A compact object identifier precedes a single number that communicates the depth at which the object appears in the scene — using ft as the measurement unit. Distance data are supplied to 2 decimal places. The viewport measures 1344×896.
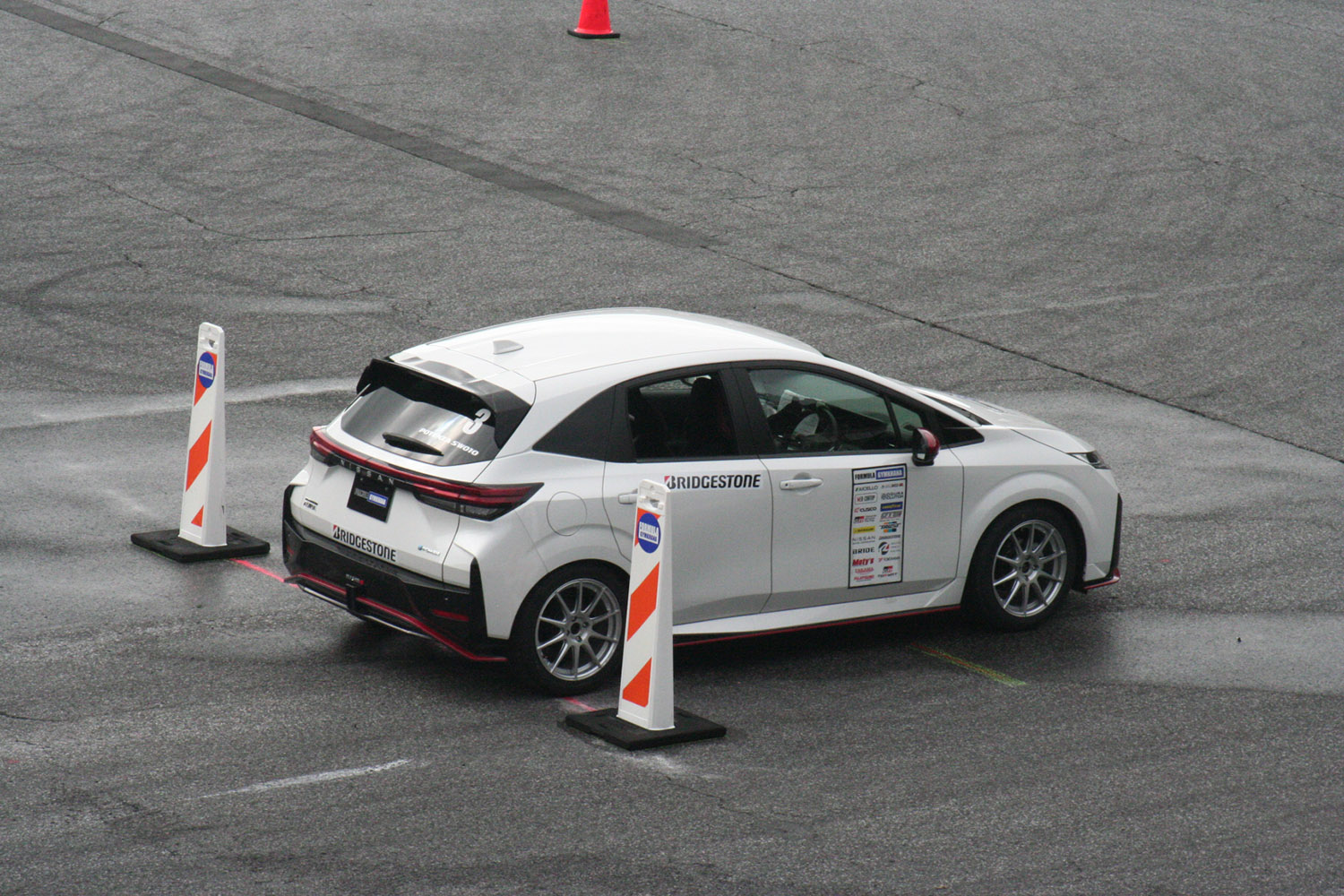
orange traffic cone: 161.68
